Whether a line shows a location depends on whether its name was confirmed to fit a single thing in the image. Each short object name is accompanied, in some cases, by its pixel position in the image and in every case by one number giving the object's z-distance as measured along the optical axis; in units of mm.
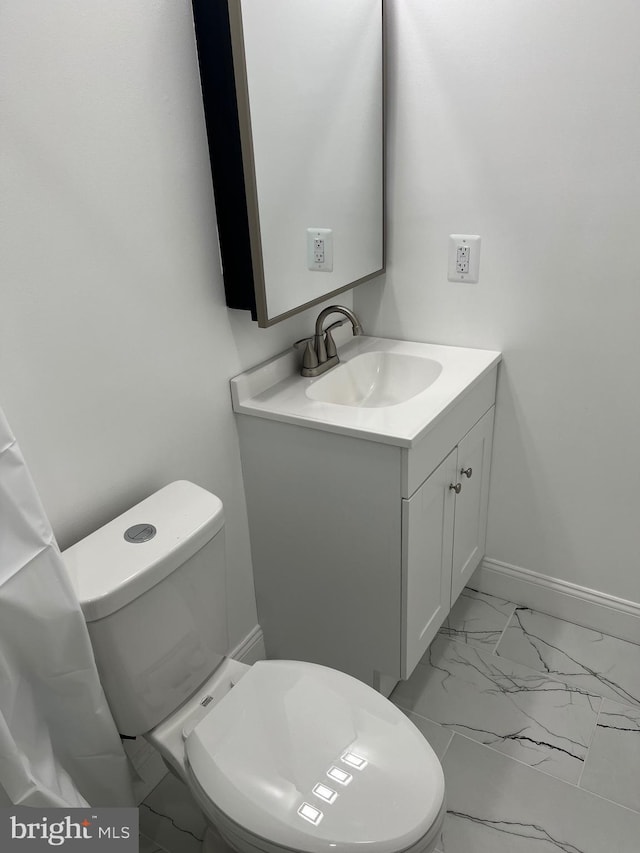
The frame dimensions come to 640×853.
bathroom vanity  1446
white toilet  1028
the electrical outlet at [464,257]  1726
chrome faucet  1693
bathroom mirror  1271
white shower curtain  905
